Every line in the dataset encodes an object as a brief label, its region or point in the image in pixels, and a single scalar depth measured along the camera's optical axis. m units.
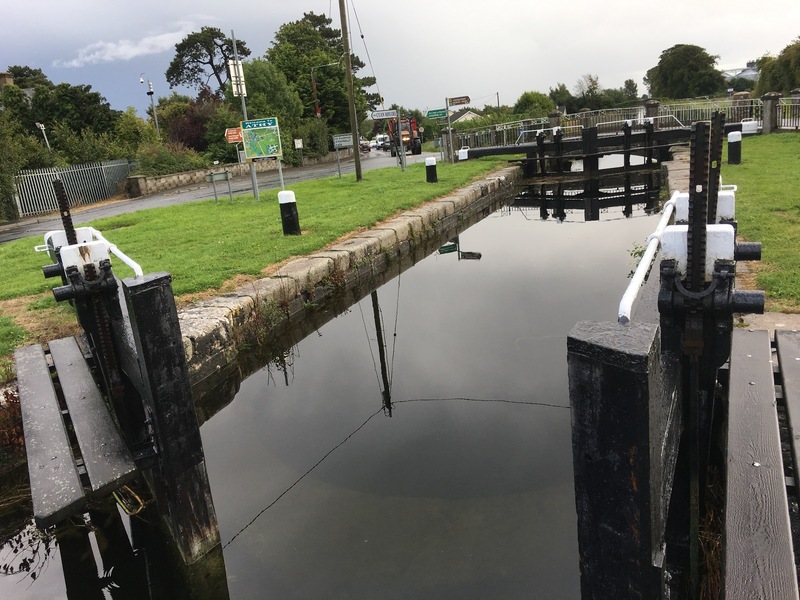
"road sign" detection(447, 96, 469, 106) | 19.28
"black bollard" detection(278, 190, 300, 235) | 8.71
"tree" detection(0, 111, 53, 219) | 18.83
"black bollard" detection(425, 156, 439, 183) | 14.40
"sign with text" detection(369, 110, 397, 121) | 16.69
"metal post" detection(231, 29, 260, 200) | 13.89
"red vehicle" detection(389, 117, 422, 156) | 30.94
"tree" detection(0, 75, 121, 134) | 31.64
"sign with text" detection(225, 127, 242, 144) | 15.27
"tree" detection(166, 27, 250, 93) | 53.38
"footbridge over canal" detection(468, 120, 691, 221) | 14.45
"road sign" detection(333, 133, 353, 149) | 17.75
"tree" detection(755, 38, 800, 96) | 28.86
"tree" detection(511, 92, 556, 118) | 35.91
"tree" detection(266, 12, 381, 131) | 37.50
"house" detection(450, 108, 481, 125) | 67.19
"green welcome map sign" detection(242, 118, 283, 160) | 12.77
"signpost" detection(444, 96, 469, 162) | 19.25
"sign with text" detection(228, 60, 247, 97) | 12.84
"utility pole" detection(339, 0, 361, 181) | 15.73
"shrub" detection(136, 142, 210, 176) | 25.44
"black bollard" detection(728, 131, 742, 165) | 12.50
